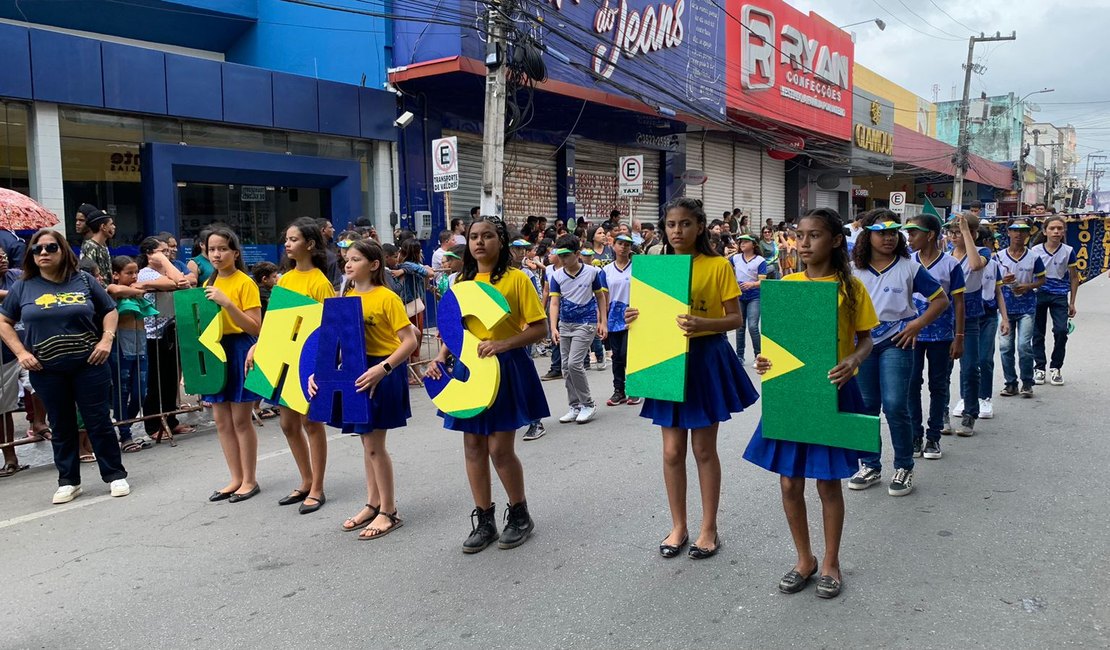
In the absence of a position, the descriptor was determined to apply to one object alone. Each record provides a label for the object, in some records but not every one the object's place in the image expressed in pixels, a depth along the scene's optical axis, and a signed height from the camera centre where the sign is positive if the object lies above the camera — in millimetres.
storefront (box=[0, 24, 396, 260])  10797 +1927
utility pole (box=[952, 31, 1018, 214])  35781 +4740
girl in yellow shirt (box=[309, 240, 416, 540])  4652 -555
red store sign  22359 +5776
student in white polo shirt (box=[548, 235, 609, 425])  7832 -454
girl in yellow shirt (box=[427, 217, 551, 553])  4305 -678
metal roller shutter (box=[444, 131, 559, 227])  16453 +1750
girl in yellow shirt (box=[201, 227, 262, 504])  5324 -603
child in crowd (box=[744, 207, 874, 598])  3594 -846
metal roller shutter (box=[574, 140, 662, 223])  19812 +1966
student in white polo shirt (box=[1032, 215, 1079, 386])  8258 -265
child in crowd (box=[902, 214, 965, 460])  5641 -561
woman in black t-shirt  5461 -523
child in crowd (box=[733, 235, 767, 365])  10133 -204
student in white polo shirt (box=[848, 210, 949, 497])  4974 -373
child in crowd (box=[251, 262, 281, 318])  8047 -110
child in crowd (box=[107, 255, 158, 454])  7223 -754
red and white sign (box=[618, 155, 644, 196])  16891 +1779
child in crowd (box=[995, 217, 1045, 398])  7941 -403
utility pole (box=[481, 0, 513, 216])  12172 +2291
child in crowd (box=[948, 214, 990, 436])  6430 -543
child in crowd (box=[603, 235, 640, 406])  8211 -370
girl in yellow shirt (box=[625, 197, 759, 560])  4090 -602
